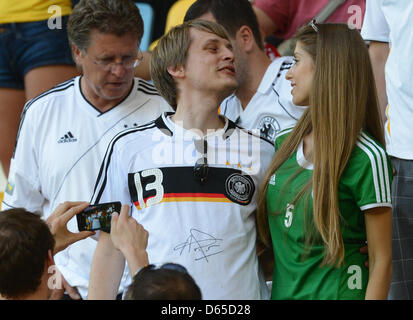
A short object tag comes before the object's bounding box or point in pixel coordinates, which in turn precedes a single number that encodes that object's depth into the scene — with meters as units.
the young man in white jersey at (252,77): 6.52
